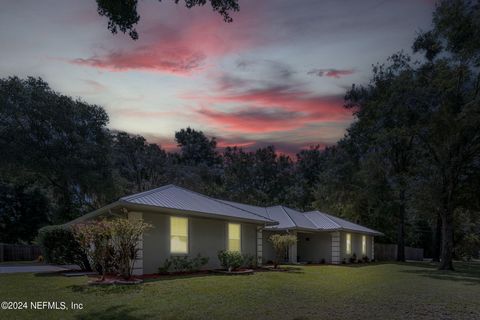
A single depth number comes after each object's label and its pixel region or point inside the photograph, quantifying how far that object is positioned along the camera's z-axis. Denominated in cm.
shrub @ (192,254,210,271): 1830
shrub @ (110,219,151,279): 1326
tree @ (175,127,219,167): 6894
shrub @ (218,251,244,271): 1844
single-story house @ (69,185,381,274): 1650
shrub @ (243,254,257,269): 2111
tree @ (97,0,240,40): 911
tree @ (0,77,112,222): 3031
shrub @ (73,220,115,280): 1330
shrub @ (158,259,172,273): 1681
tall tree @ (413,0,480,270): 2330
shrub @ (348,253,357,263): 3104
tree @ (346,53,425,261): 2625
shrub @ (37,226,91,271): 1709
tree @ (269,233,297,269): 2159
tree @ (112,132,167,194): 5116
